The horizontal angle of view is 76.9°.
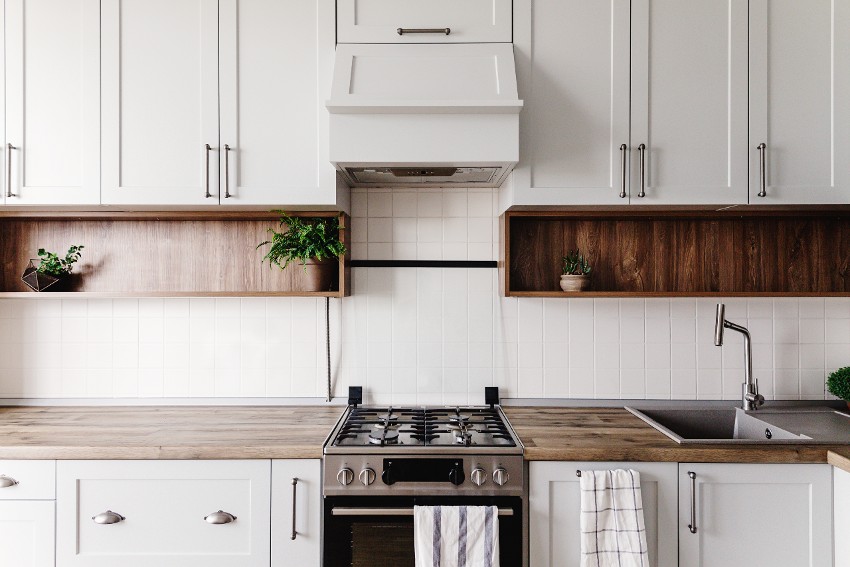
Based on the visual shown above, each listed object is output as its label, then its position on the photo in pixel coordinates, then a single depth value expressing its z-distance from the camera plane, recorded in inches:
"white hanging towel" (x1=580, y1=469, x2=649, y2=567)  63.8
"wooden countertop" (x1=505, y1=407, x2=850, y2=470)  65.2
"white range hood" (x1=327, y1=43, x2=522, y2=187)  69.3
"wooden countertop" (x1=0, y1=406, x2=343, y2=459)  66.1
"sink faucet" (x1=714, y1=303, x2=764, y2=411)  82.9
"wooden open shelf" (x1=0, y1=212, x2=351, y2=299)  89.2
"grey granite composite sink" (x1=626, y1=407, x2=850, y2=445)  79.4
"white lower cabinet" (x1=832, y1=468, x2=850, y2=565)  63.6
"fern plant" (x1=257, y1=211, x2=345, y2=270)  80.3
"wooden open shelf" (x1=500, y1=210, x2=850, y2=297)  88.0
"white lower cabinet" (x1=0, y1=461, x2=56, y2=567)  66.6
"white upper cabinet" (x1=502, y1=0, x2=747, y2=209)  74.9
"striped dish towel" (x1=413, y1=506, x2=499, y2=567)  62.7
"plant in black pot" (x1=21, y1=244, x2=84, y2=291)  82.9
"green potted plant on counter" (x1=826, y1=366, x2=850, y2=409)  82.7
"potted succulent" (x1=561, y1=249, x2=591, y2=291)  83.3
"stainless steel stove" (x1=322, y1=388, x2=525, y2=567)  64.7
